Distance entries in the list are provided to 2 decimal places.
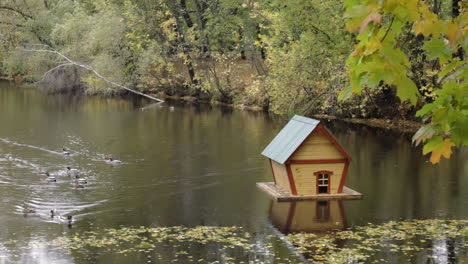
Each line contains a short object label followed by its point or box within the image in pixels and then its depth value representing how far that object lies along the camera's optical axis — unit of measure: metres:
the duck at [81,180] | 27.67
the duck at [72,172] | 29.81
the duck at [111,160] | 32.72
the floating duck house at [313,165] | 24.33
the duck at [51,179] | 28.33
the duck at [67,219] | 21.70
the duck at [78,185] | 27.23
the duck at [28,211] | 22.83
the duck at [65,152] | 35.14
